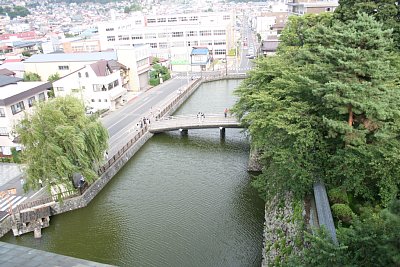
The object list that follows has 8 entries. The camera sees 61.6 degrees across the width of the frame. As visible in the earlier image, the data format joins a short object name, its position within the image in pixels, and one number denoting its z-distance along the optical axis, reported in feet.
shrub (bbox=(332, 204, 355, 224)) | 41.91
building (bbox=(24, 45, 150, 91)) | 158.40
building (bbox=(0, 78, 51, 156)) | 93.04
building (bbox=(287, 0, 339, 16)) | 230.21
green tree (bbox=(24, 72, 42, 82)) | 159.02
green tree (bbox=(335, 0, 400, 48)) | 73.15
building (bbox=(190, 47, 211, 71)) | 211.61
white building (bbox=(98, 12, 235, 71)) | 235.81
